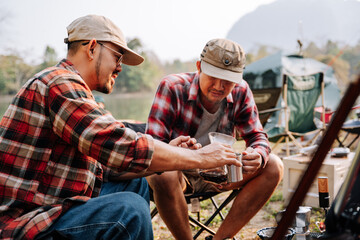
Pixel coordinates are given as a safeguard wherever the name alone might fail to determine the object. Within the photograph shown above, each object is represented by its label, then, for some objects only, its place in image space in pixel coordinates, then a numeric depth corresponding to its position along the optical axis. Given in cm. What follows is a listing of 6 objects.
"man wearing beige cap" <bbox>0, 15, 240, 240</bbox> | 131
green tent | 1013
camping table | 336
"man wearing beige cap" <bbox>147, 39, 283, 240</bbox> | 207
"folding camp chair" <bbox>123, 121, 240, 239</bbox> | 223
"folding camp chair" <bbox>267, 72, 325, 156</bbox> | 528
